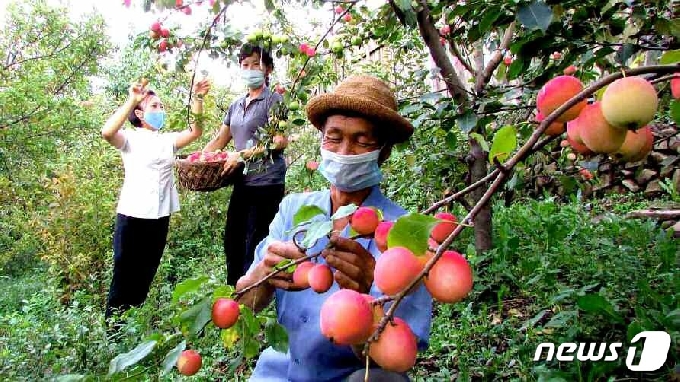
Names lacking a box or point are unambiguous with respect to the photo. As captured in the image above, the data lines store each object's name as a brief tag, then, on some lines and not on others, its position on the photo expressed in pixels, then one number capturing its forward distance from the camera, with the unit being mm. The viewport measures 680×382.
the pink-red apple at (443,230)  703
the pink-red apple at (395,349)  554
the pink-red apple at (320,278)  785
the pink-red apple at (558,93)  645
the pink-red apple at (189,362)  907
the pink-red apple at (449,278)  548
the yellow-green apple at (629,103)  542
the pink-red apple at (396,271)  552
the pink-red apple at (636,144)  623
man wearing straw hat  1349
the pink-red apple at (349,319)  565
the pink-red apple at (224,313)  833
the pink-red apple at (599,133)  579
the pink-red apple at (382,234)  705
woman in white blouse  3242
